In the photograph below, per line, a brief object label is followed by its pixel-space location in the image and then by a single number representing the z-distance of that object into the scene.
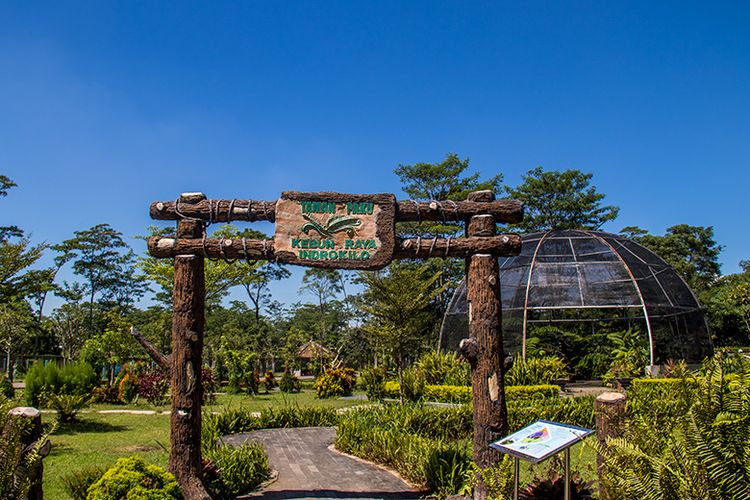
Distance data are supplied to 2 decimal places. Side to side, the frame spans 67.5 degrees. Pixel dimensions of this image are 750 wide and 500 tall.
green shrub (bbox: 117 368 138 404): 17.22
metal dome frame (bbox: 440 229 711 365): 17.56
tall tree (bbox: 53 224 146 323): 42.72
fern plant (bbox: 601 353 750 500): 3.25
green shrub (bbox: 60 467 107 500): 6.03
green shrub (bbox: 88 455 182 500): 5.19
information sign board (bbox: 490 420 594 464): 4.27
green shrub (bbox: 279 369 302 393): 21.75
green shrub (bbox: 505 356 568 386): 14.33
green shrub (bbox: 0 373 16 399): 16.62
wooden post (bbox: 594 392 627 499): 5.12
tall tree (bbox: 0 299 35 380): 27.42
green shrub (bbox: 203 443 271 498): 6.76
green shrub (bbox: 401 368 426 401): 15.01
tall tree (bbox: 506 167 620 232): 32.59
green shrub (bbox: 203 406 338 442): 10.75
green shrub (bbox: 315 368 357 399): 18.66
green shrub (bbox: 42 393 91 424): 12.08
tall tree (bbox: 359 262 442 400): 14.95
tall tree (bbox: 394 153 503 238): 31.55
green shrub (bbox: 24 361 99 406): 13.00
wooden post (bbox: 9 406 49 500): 4.73
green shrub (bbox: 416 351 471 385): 14.80
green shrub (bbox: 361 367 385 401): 16.92
